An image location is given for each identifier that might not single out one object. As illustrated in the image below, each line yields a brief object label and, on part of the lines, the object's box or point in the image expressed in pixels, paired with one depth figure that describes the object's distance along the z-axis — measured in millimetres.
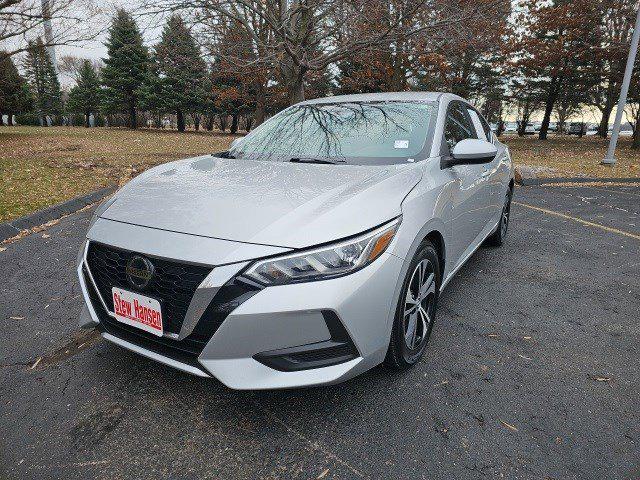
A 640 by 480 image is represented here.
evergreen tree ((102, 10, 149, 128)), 33281
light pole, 11031
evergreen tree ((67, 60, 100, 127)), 45091
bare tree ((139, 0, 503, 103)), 9016
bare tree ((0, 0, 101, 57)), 15008
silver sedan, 1696
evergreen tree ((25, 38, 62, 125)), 48566
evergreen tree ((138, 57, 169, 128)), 32875
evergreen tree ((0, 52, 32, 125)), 25094
